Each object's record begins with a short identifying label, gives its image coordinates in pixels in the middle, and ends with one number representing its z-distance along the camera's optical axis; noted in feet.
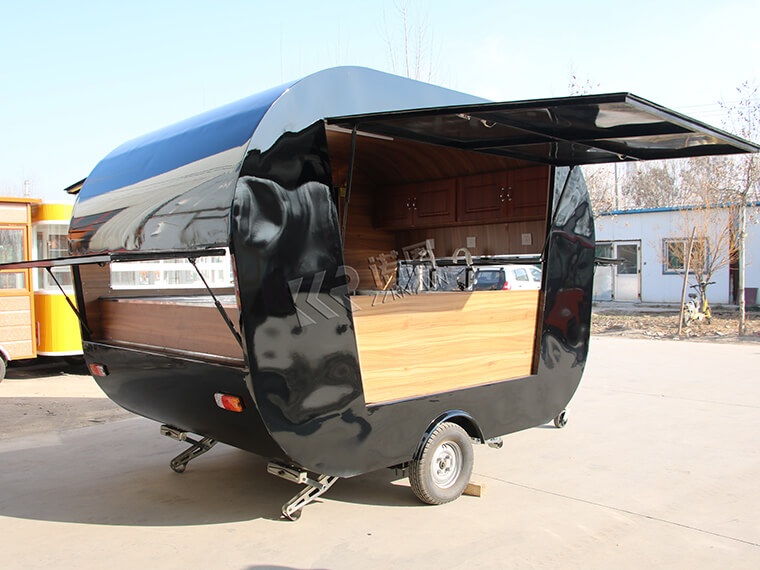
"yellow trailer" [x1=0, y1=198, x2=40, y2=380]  31.40
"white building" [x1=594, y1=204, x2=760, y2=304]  65.16
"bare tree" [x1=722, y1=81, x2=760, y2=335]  48.84
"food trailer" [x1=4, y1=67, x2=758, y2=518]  12.16
